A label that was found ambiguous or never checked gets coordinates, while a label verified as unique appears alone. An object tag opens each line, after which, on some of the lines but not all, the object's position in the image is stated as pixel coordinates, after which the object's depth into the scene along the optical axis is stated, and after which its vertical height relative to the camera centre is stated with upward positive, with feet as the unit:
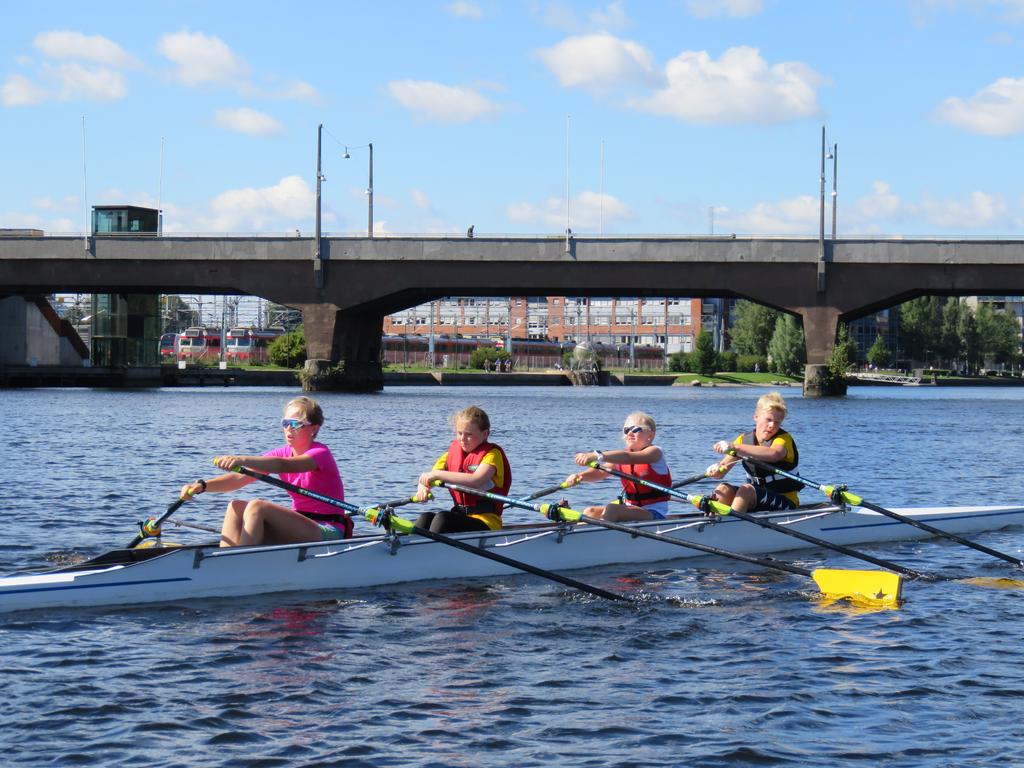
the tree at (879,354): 485.97 +3.90
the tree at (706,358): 433.07 +1.17
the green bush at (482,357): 434.71 +0.27
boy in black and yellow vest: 48.93 -3.90
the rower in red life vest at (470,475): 40.55 -3.74
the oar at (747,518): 45.60 -5.80
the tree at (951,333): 495.41 +12.44
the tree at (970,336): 497.05 +11.48
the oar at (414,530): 38.47 -5.38
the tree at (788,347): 417.49 +5.15
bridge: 200.13 +14.34
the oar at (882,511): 49.90 -5.97
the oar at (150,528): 39.34 -5.48
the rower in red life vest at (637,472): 45.68 -4.17
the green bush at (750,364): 446.19 -0.71
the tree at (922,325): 495.00 +15.42
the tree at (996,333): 497.05 +13.04
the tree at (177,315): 575.38 +17.86
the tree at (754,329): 457.68 +12.05
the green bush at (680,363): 453.17 -0.72
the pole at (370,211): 236.79 +26.86
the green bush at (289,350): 385.25 +1.39
